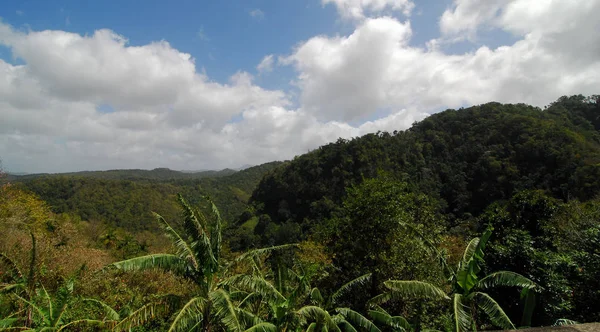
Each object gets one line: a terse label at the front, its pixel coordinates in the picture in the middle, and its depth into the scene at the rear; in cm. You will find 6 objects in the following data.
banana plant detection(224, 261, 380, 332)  683
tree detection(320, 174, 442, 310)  1121
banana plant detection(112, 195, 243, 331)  625
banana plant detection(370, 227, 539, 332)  728
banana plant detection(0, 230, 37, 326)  770
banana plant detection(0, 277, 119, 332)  678
